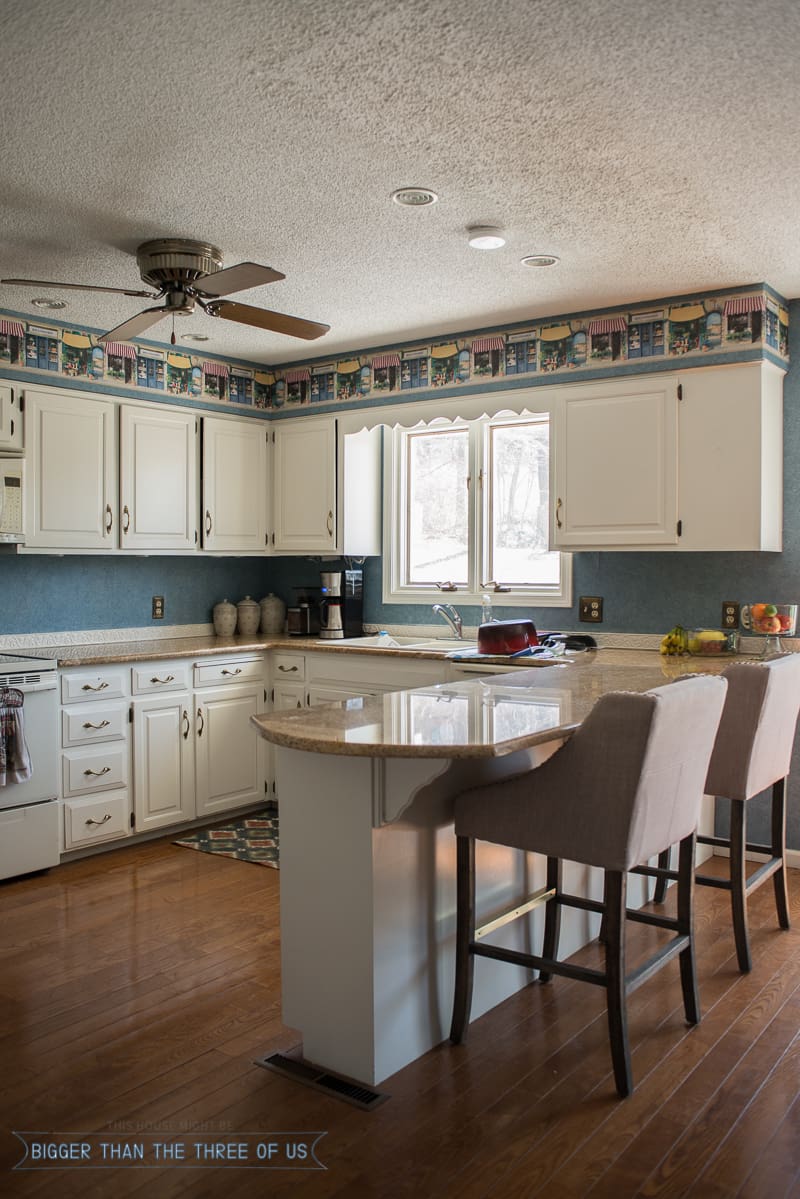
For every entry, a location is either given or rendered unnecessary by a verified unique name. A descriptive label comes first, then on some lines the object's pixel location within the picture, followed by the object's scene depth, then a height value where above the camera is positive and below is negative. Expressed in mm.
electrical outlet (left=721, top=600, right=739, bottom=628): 4184 -114
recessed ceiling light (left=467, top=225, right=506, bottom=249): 3303 +1243
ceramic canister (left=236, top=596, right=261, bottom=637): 5523 -150
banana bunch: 4031 -224
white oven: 3818 -799
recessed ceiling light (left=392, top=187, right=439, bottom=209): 2963 +1245
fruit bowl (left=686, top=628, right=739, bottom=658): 3963 -225
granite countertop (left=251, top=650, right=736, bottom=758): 2021 -316
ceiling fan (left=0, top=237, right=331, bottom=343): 3303 +1101
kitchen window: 4855 +406
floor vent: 2225 -1192
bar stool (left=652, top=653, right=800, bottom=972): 2906 -497
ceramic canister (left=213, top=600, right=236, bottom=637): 5426 -163
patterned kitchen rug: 4225 -1169
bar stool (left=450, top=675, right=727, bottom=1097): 2213 -534
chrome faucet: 4980 -135
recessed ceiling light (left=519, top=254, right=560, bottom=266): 3623 +1266
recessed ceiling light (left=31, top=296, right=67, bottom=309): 4109 +1264
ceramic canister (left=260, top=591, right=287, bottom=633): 5652 -142
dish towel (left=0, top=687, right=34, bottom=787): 3758 -586
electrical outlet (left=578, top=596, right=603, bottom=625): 4547 -93
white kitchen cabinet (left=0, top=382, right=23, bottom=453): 4168 +757
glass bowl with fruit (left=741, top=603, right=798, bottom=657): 3857 -135
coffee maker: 5273 -80
